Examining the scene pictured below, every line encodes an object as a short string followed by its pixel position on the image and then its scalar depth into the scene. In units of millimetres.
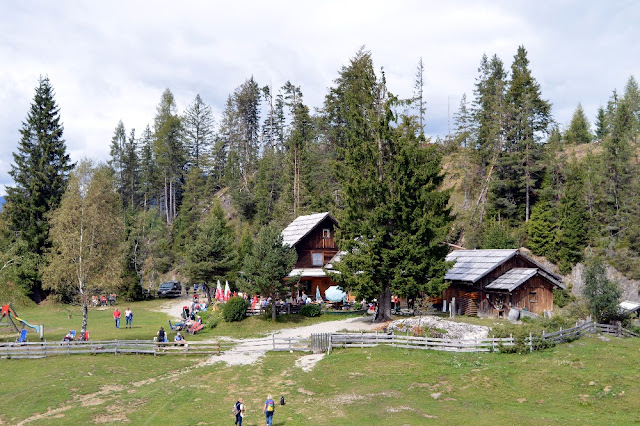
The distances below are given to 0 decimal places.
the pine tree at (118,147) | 108356
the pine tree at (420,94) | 89319
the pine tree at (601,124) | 100125
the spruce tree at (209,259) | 55875
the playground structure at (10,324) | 35722
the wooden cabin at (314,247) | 54938
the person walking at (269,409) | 19438
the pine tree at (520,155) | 66875
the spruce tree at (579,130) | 99000
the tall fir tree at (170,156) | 100000
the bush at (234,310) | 41844
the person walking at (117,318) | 42750
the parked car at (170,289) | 68625
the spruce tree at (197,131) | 108812
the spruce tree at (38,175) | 63688
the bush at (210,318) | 41750
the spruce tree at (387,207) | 37438
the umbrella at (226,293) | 48875
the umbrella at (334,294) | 46531
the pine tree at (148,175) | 105000
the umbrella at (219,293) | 50694
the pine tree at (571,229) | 60272
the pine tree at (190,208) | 87500
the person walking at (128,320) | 42344
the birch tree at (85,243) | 36469
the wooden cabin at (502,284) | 41625
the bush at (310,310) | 44438
